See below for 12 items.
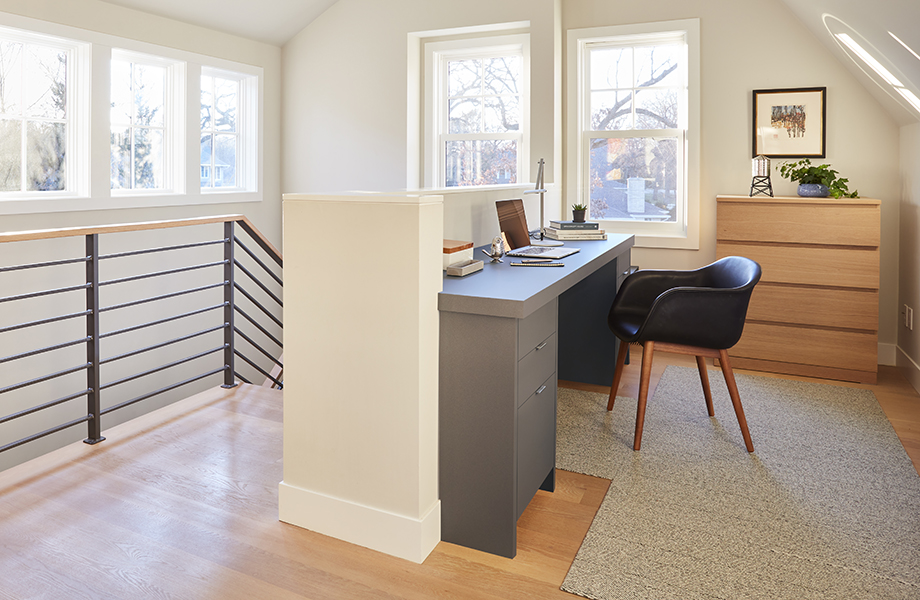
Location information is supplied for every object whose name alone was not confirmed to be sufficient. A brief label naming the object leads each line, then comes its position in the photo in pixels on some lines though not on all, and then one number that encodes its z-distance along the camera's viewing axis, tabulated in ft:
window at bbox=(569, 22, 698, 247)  14.44
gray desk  5.91
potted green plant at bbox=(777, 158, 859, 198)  12.21
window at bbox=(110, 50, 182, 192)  14.21
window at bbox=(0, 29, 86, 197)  12.23
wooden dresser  11.75
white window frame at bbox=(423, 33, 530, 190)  15.71
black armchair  8.25
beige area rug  5.69
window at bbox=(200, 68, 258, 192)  16.25
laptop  8.98
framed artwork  13.06
